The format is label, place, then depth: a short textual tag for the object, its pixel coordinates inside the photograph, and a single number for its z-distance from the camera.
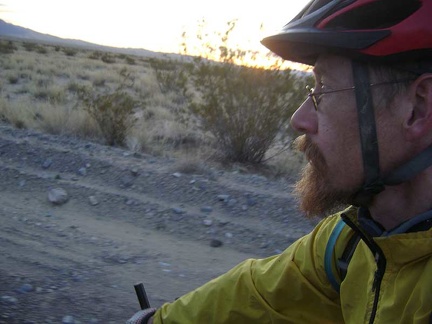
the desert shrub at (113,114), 9.88
